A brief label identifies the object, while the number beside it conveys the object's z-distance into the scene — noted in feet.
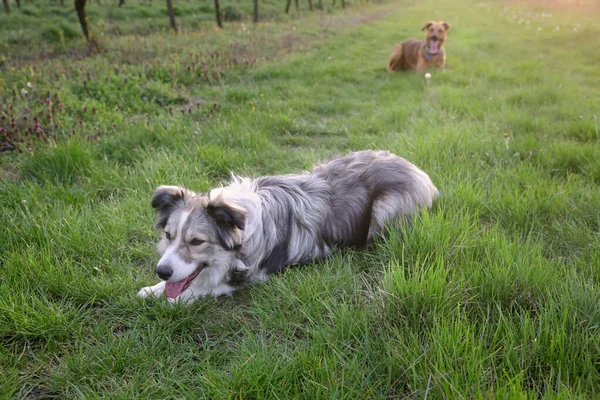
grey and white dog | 9.70
